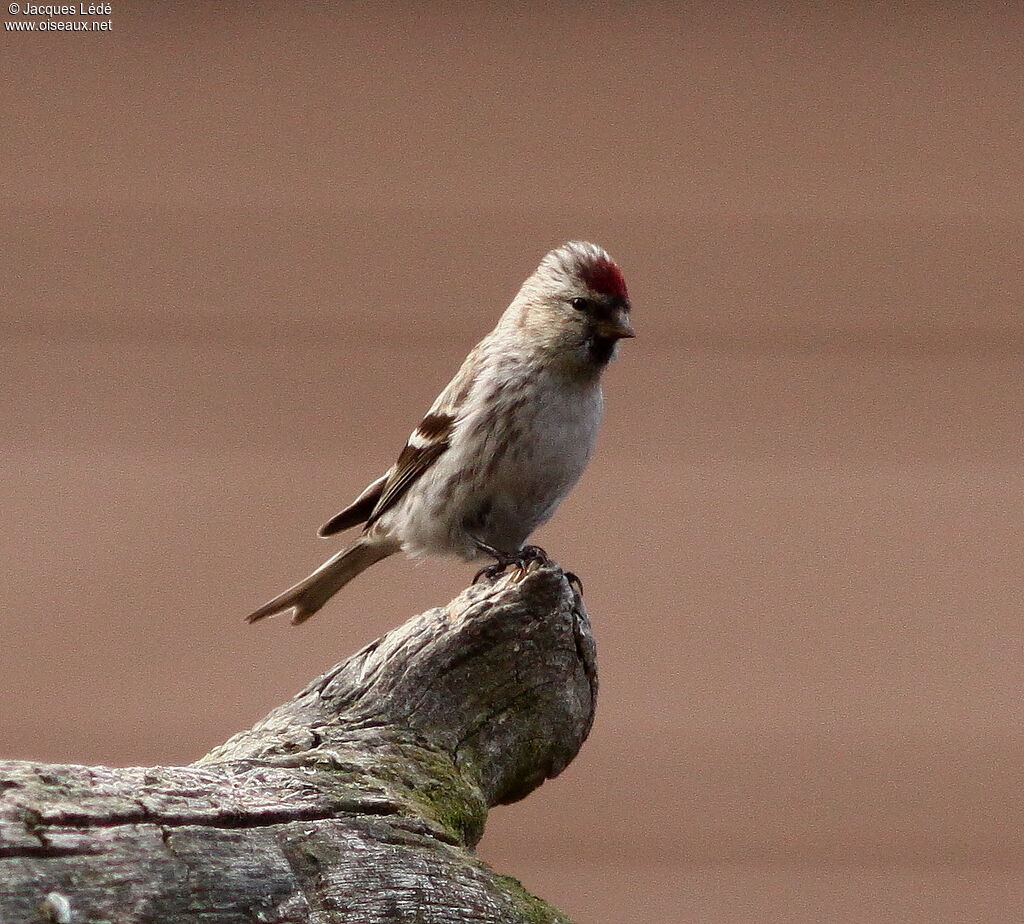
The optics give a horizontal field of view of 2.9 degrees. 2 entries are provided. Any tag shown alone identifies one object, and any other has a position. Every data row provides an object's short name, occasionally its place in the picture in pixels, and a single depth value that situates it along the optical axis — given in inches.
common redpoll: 191.4
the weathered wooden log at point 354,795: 167.9
